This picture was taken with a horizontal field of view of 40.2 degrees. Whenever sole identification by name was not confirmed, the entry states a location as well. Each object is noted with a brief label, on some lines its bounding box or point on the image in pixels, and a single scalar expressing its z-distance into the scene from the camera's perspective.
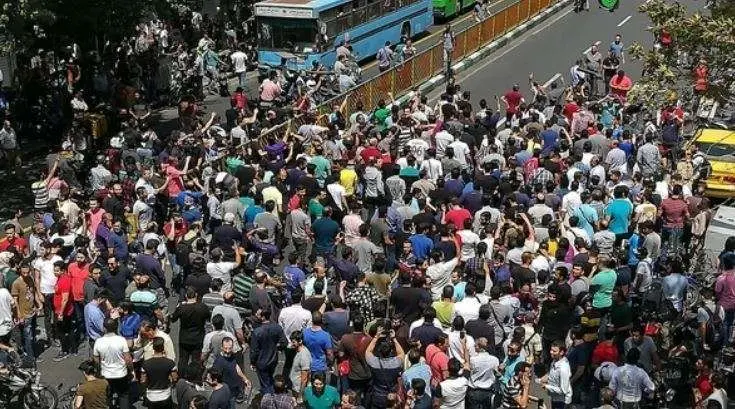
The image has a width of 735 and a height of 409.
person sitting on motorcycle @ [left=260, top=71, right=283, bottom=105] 24.72
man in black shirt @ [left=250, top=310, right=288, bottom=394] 11.84
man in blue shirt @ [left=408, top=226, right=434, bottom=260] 14.31
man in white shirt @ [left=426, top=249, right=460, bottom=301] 13.52
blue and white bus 27.93
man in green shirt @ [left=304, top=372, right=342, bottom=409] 10.79
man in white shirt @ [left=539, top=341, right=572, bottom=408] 11.39
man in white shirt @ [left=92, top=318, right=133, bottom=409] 11.60
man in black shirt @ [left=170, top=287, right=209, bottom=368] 12.16
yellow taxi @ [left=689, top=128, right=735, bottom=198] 19.95
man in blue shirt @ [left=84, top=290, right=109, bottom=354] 12.52
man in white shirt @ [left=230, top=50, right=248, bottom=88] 28.67
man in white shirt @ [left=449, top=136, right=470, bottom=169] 18.53
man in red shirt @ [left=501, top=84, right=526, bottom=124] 22.84
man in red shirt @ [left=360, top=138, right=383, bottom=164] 18.00
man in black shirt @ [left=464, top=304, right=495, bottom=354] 11.91
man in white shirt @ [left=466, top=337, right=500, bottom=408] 11.39
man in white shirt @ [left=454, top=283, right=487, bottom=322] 12.24
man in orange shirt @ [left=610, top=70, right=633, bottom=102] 23.44
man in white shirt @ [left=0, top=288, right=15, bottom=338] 13.01
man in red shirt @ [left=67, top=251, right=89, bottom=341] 13.67
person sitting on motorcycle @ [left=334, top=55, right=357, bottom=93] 25.56
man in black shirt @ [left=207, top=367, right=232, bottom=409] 10.62
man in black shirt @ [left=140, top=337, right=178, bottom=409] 11.27
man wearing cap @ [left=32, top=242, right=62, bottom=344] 13.90
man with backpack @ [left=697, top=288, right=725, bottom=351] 13.31
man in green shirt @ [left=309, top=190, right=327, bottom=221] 15.95
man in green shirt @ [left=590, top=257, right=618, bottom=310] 13.26
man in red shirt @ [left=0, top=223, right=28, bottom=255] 14.77
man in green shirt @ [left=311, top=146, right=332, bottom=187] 17.66
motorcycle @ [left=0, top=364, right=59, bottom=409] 12.27
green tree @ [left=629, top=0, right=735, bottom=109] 12.91
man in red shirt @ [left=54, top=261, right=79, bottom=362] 13.74
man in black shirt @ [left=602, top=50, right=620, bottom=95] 26.73
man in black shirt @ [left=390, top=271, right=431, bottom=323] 12.69
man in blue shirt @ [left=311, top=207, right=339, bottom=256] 15.04
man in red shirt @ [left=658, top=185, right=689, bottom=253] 15.97
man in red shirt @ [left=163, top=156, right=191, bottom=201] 17.19
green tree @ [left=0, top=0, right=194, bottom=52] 19.53
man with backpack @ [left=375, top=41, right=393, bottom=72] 29.14
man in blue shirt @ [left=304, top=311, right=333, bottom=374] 11.72
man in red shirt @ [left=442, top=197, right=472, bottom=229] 15.12
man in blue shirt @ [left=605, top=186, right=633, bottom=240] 15.72
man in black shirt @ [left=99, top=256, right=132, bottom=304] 13.30
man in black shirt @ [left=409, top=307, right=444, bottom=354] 11.65
